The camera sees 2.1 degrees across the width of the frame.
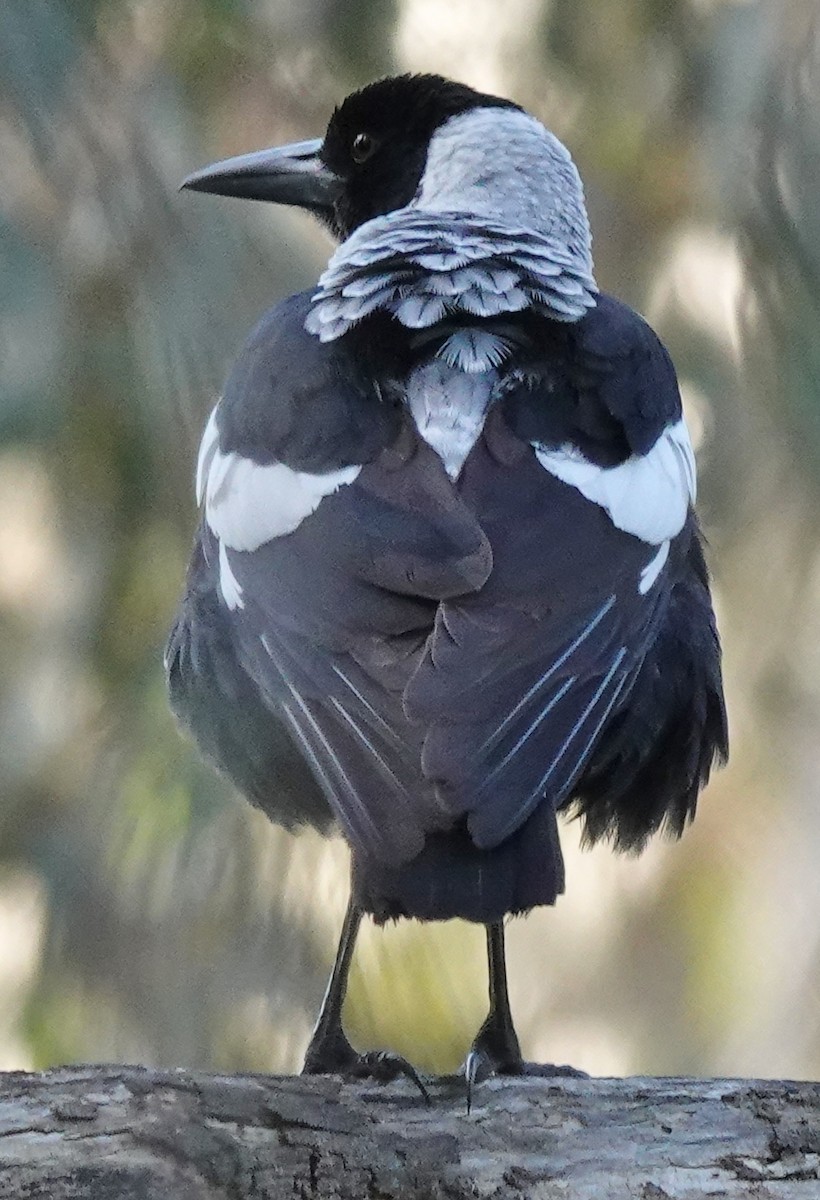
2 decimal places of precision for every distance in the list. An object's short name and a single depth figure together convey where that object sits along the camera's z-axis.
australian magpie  7.39
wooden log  7.30
